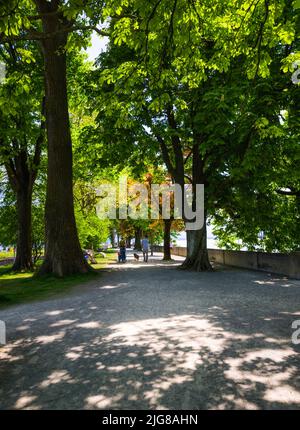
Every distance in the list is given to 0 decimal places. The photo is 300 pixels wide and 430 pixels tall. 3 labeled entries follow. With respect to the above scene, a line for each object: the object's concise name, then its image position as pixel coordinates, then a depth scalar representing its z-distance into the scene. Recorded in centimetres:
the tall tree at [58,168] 1612
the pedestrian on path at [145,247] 2970
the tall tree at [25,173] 2134
